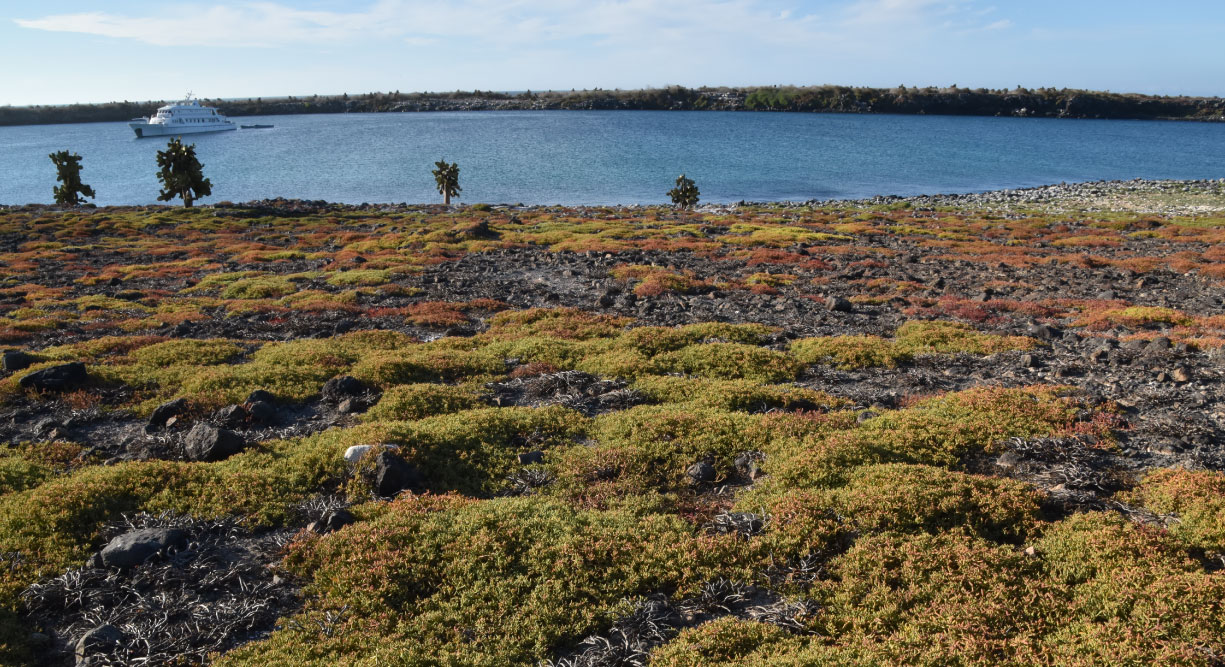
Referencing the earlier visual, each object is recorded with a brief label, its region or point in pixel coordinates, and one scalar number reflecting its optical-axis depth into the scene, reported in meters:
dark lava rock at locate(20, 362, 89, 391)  15.17
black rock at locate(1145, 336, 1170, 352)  17.66
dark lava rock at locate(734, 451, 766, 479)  11.49
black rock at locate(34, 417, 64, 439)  13.34
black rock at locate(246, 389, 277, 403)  14.55
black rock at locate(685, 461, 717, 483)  11.50
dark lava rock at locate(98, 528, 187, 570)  9.09
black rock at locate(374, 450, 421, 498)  11.05
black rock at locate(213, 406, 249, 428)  13.98
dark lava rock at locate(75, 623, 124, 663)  7.49
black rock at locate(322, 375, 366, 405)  15.28
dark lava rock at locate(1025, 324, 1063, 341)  19.92
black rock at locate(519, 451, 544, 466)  12.02
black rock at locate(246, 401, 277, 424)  14.16
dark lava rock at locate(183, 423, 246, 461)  12.28
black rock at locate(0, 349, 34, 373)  16.53
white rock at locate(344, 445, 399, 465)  11.66
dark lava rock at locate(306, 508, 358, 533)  9.95
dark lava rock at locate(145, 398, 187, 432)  13.85
